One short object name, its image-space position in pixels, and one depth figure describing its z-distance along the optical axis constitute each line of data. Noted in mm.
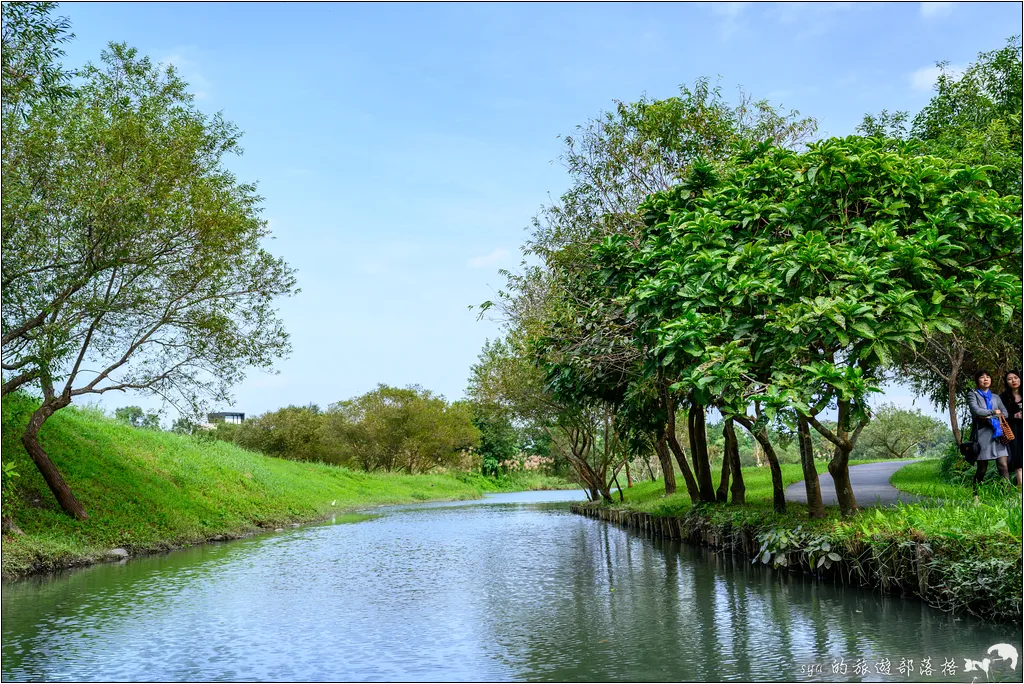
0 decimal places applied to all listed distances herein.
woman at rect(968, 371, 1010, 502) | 13812
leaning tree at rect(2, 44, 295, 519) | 18250
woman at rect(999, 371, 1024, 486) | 14292
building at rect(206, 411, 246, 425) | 103275
